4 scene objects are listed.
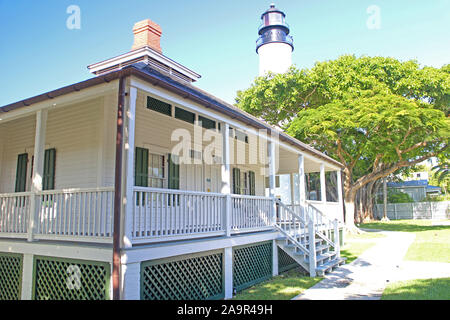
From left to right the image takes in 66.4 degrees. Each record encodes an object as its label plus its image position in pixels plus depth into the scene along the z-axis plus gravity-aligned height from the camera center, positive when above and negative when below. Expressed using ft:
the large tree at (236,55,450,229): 62.65 +18.04
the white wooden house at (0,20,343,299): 18.48 +0.13
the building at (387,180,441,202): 151.74 +4.16
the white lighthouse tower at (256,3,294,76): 125.49 +57.99
